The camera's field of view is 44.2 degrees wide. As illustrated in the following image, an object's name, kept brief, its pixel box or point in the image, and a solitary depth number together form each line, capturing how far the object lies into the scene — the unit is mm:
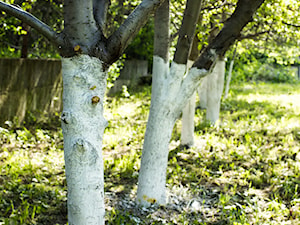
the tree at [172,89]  3869
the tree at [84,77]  2633
